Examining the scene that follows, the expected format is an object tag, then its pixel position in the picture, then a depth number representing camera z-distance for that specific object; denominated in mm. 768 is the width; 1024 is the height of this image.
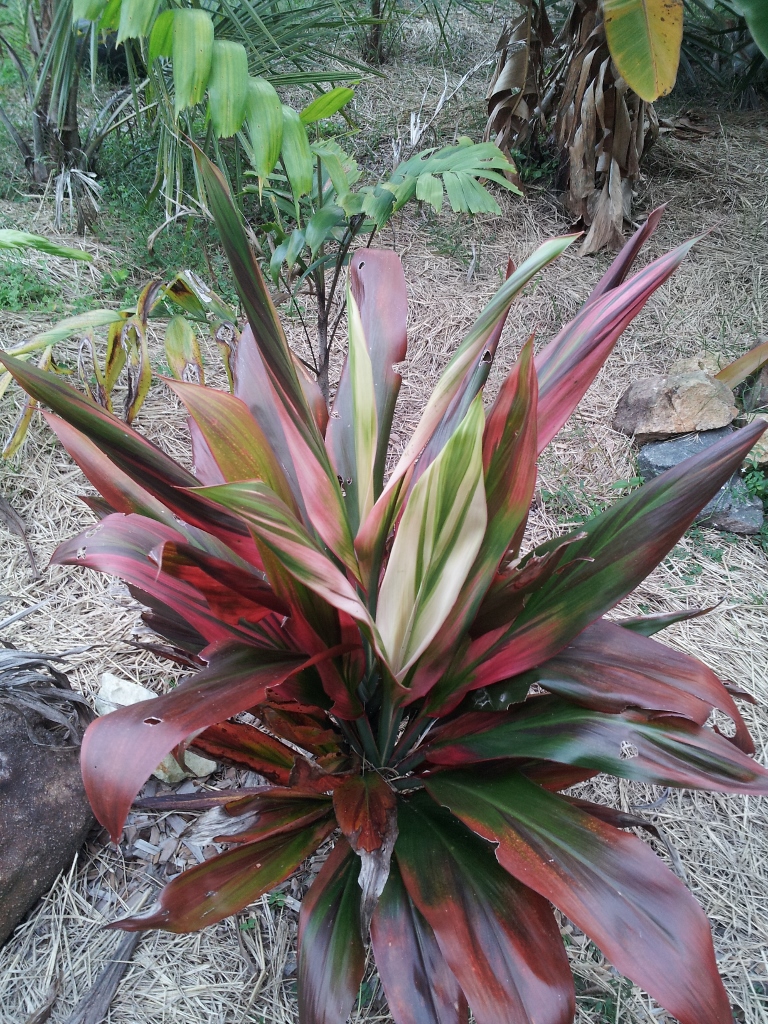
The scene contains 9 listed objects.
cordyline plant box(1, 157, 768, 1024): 635
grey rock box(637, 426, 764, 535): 1705
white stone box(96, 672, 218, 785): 1145
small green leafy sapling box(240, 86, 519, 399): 1210
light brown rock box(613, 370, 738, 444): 1837
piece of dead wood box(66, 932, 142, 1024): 890
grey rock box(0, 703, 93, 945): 961
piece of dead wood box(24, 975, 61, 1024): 889
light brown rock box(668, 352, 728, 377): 2002
